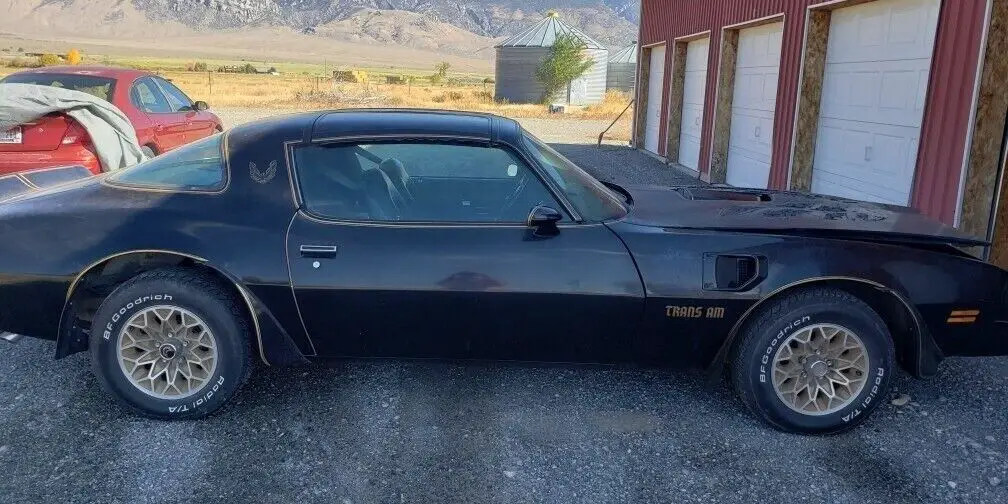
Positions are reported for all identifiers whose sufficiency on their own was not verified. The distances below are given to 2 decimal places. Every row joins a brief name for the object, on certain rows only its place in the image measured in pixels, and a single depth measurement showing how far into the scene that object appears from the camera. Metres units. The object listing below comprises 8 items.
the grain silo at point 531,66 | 38.50
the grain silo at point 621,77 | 45.09
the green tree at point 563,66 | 37.19
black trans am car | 3.45
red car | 6.94
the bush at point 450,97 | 39.22
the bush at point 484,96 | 40.03
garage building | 5.71
